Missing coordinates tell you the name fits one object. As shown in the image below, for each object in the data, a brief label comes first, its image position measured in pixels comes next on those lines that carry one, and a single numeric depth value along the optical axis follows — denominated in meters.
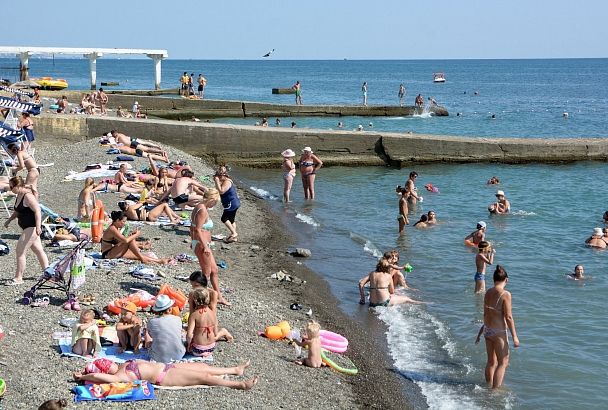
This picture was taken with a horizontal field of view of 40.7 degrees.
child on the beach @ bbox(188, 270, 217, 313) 9.31
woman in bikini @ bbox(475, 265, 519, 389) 9.36
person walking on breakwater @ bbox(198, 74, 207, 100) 48.75
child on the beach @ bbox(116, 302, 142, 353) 8.98
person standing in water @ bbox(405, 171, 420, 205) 20.95
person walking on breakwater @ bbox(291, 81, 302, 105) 48.51
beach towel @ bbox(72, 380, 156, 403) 7.68
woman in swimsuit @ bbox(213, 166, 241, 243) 15.41
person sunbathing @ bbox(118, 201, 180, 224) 16.20
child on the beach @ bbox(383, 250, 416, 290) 13.52
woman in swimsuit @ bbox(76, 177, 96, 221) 15.40
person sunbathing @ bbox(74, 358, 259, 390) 7.98
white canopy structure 49.25
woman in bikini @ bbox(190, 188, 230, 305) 10.95
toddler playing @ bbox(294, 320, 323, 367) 9.70
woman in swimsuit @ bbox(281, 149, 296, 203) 21.20
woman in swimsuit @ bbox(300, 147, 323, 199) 21.75
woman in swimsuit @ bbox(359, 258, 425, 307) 12.82
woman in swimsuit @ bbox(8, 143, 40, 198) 13.31
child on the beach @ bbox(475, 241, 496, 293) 13.53
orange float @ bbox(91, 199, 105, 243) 13.95
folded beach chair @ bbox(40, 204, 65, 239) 13.65
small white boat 106.69
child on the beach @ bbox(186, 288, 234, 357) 9.05
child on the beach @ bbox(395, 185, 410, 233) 18.38
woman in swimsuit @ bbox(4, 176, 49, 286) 10.62
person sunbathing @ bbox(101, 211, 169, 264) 12.56
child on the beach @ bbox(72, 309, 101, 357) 8.68
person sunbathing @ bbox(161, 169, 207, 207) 17.34
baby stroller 10.22
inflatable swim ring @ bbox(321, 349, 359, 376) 9.80
